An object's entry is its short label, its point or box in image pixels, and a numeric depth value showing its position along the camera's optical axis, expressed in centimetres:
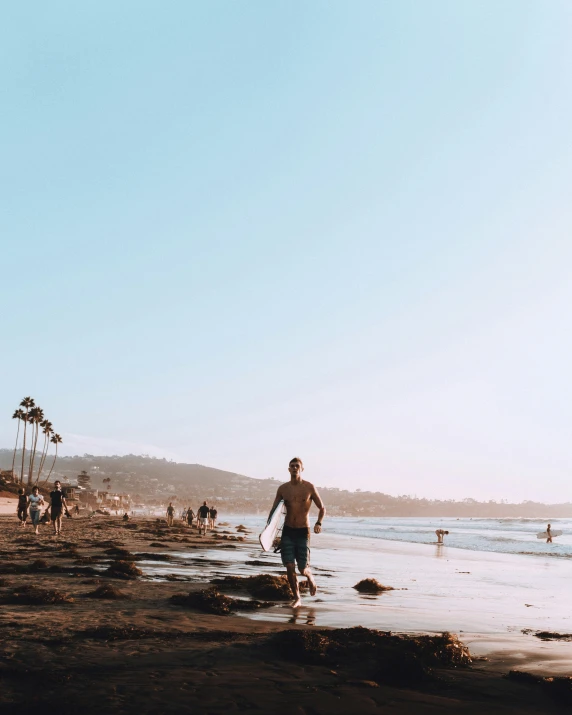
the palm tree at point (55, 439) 10869
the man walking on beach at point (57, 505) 2359
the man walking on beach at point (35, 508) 2527
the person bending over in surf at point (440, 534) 4424
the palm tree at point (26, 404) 8875
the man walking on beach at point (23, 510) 3084
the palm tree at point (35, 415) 8958
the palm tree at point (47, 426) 9724
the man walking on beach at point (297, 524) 933
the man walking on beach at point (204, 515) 3616
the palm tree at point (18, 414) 8894
